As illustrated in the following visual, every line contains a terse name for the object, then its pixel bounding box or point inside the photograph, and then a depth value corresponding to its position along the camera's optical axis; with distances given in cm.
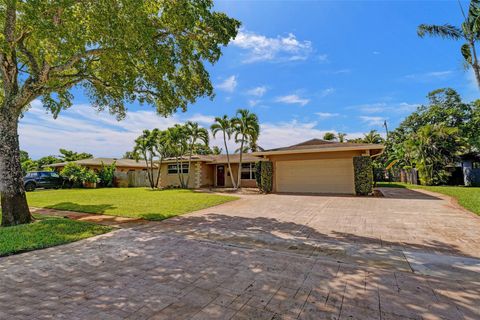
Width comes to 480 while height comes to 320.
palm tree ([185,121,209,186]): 1967
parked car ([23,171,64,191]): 1991
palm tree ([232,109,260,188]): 1733
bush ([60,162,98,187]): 2170
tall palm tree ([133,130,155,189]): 2092
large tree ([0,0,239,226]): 564
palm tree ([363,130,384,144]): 3228
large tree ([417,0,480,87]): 1365
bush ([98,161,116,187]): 2431
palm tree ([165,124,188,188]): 1947
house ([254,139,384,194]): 1384
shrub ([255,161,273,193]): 1588
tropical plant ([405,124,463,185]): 1839
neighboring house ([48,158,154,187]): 2550
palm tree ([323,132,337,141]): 3031
